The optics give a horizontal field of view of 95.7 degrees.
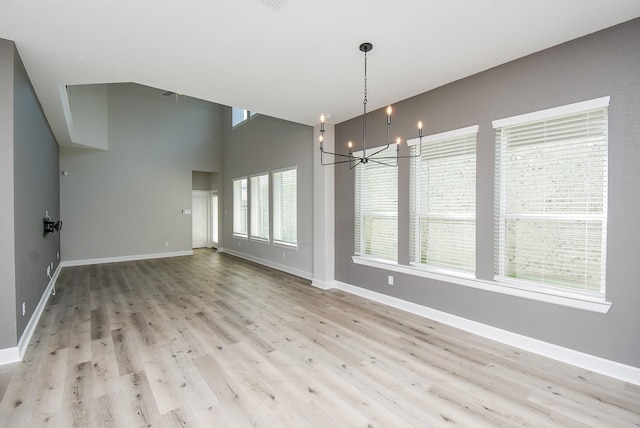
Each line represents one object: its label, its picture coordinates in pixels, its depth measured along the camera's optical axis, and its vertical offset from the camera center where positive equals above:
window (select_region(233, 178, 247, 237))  8.00 +0.04
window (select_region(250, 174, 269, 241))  7.04 +0.06
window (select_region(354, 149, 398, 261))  4.18 -0.04
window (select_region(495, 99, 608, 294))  2.50 +0.07
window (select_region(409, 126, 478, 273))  3.33 +0.08
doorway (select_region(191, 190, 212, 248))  9.91 -0.36
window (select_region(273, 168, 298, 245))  6.12 +0.03
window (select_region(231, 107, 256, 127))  7.79 +2.59
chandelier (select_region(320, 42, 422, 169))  4.01 +0.81
